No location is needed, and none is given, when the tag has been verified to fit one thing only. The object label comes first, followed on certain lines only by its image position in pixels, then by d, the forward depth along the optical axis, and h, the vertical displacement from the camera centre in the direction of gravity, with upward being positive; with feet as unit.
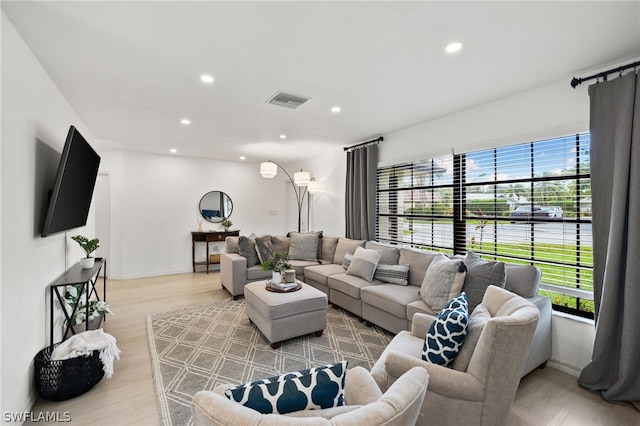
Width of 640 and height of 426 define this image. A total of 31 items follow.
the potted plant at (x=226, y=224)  21.21 -0.79
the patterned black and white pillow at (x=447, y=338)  5.09 -2.26
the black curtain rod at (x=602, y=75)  6.92 +3.61
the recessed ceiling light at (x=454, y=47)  6.59 +3.94
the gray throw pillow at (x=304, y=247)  16.39 -1.96
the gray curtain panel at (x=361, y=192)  14.93 +1.14
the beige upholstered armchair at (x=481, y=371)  4.53 -2.71
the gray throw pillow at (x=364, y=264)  11.98 -2.17
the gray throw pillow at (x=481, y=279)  8.14 -1.91
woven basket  6.71 -3.90
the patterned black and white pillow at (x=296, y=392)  2.98 -1.93
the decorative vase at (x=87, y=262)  9.77 -1.68
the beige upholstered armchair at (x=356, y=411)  2.35 -1.73
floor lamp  16.33 +2.33
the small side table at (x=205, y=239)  20.08 -1.80
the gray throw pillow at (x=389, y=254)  12.40 -1.79
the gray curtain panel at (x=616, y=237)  6.69 -0.60
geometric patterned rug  7.39 -4.42
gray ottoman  9.32 -3.40
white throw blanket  7.21 -3.47
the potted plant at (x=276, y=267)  10.90 -2.08
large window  8.33 +0.15
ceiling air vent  9.57 +3.94
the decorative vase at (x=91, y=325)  9.76 -3.94
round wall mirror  21.08 +0.56
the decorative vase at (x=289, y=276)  11.03 -2.44
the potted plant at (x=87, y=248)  9.77 -1.22
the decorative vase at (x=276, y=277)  10.87 -2.47
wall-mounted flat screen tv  7.25 +0.81
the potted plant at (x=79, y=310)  8.82 -3.22
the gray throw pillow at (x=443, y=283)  8.59 -2.16
